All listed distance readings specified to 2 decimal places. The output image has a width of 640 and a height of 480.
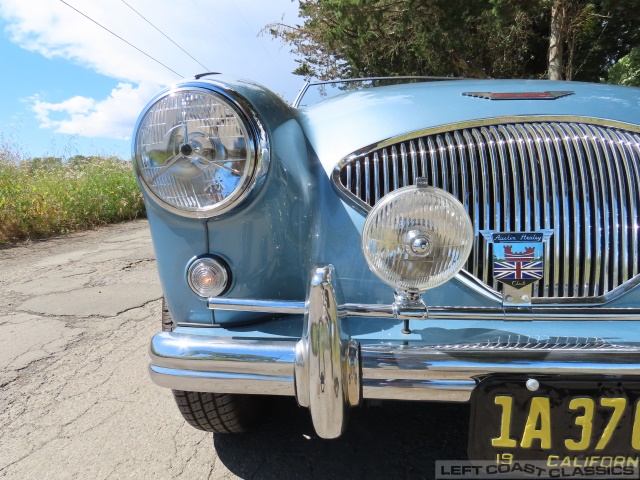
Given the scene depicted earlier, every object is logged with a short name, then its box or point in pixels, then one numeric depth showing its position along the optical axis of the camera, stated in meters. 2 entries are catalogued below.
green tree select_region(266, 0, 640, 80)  8.49
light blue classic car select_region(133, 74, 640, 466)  1.04
